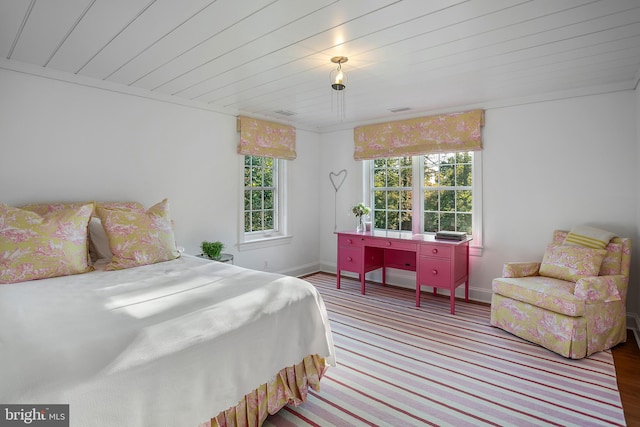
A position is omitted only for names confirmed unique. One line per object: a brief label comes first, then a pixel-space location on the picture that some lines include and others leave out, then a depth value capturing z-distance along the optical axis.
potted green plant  3.66
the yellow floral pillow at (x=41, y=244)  2.19
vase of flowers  4.80
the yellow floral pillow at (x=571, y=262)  2.98
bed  1.14
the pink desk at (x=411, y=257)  3.76
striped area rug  2.00
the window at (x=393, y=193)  4.80
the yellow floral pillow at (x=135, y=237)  2.63
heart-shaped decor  5.36
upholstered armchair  2.67
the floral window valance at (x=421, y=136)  4.11
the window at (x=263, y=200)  4.69
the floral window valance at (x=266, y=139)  4.40
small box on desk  3.90
